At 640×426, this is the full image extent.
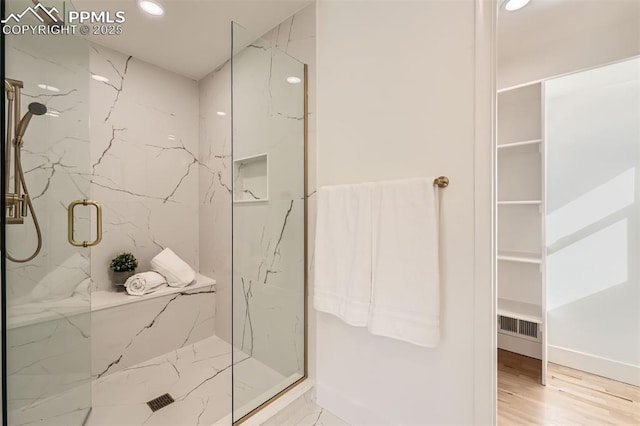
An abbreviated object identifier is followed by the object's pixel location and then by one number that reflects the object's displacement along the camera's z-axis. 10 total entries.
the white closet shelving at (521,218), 1.52
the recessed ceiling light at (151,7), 1.60
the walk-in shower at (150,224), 1.02
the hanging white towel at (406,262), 1.10
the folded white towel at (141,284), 2.02
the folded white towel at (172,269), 2.21
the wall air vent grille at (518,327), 1.58
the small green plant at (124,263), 2.08
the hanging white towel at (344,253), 1.30
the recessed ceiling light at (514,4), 1.33
